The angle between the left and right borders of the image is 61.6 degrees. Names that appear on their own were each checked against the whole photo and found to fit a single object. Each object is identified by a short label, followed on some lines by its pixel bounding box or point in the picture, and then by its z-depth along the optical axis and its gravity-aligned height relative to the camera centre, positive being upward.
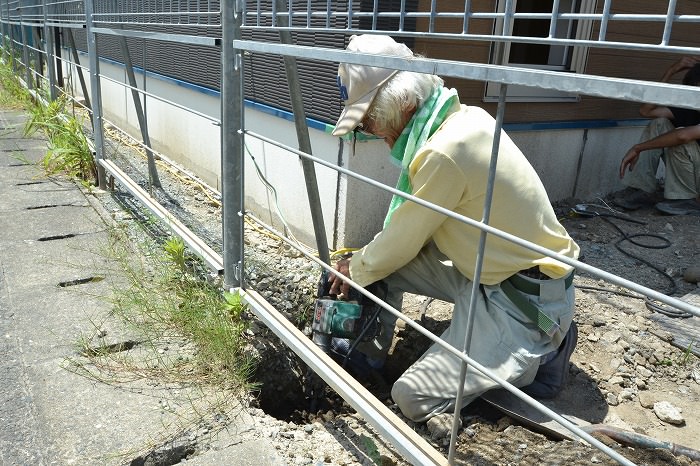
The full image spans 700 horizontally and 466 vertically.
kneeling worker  2.18 -0.69
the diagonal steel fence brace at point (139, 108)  4.49 -0.60
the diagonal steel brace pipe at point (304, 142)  2.64 -0.48
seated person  5.18 -0.89
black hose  3.46 -1.41
